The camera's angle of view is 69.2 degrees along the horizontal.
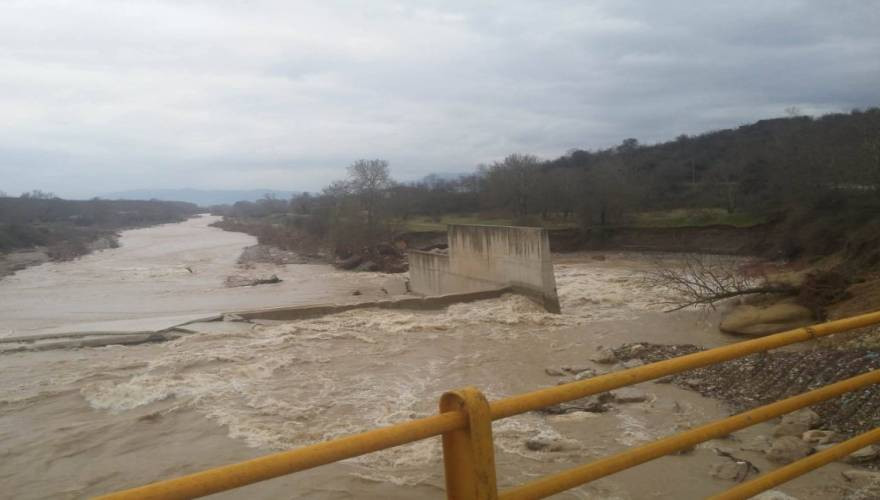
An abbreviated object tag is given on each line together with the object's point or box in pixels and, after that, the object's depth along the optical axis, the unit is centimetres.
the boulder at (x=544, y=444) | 767
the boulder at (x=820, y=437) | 683
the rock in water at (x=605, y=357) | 1261
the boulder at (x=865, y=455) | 602
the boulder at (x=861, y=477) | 547
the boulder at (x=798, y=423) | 743
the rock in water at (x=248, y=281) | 3300
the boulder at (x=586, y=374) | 1128
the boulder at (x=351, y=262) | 4178
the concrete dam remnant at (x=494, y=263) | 1775
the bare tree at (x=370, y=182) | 5178
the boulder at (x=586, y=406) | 903
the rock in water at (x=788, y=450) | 664
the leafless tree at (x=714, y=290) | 1515
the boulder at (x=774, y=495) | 552
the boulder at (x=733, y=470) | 637
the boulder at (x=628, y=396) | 950
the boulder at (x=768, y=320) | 1427
